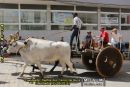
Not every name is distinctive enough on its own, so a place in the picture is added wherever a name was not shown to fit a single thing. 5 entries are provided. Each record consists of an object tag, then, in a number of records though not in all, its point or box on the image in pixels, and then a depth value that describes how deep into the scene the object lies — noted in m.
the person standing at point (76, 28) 16.77
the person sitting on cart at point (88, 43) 16.05
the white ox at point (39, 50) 14.17
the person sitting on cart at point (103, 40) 15.65
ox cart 14.97
